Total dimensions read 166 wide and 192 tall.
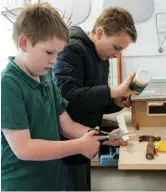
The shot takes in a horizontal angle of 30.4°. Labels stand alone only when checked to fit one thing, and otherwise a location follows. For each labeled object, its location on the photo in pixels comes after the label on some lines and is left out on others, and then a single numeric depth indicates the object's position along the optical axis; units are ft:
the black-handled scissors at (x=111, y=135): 3.16
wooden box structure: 4.65
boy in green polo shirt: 2.41
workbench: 3.19
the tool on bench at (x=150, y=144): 3.34
